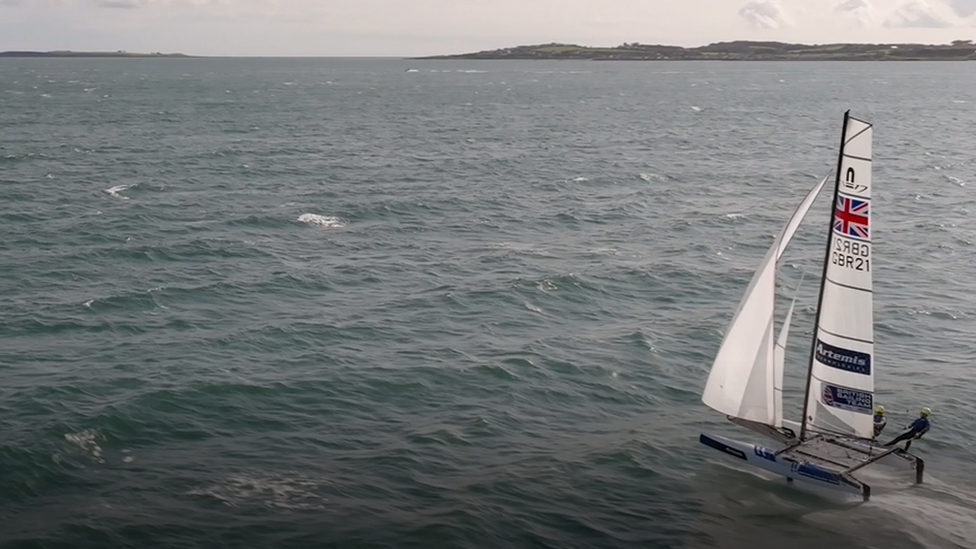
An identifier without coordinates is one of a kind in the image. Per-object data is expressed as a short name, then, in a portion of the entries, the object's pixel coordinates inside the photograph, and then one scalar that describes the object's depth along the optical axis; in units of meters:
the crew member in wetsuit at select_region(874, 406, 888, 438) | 31.78
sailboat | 29.80
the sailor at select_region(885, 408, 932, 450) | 31.16
